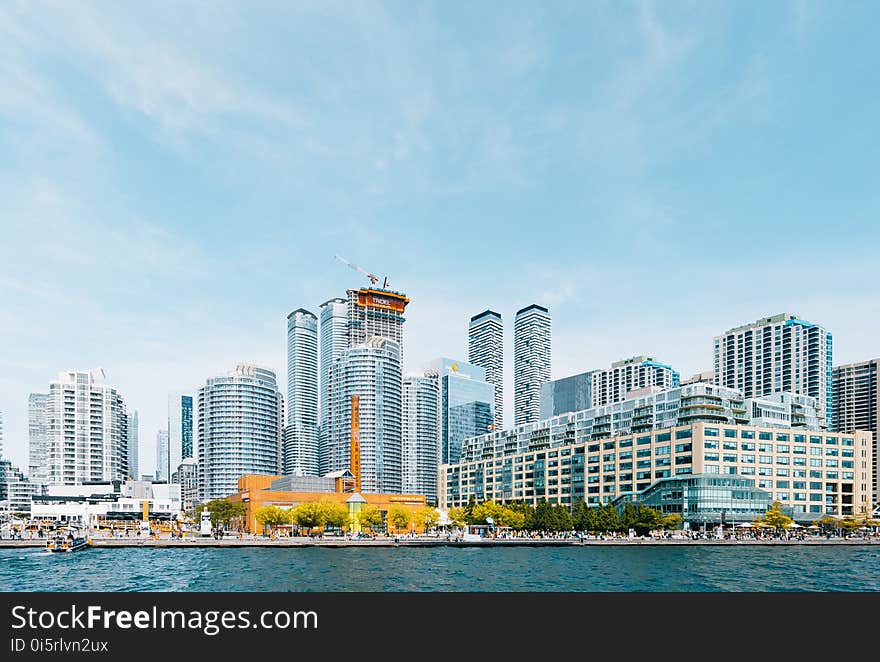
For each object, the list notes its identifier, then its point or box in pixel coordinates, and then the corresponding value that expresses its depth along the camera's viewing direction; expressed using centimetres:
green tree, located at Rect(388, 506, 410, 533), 18525
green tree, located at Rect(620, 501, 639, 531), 16750
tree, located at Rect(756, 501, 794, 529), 17612
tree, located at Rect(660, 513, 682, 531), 17600
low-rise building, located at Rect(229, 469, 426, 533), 18212
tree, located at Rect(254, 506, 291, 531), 18712
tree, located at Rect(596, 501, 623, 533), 16925
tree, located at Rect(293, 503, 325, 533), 17700
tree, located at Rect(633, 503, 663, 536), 16762
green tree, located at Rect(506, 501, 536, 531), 18198
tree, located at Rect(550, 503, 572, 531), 17550
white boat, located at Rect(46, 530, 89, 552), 13825
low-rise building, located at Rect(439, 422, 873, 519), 18825
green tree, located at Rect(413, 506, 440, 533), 19200
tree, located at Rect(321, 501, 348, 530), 17800
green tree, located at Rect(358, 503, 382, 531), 18362
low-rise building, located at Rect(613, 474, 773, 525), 18088
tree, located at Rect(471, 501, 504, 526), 19662
